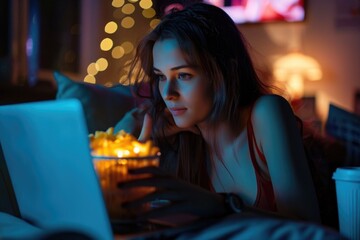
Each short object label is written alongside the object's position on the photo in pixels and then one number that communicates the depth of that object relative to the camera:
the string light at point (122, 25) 5.85
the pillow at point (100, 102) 2.23
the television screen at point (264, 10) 5.82
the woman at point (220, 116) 1.32
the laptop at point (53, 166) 0.71
